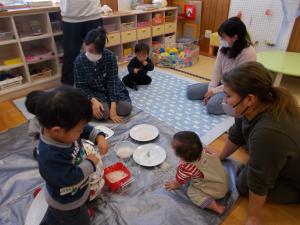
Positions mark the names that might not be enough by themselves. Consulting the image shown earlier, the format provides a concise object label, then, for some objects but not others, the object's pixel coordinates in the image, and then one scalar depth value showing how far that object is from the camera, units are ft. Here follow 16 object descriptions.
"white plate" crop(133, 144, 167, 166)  4.65
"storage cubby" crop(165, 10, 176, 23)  11.25
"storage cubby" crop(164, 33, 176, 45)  11.38
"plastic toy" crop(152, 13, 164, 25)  10.59
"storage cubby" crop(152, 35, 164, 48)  11.11
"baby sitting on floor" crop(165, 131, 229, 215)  3.53
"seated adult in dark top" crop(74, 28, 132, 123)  5.65
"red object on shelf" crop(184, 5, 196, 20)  11.61
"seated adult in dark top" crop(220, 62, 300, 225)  2.93
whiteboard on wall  8.79
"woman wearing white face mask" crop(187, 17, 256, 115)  5.33
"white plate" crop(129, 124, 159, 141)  5.30
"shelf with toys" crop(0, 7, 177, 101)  7.26
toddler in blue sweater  2.32
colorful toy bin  9.78
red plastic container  4.05
